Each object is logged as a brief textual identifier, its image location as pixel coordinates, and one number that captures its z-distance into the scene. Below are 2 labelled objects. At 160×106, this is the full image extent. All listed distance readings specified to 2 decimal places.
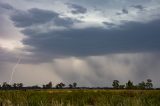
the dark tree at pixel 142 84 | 102.81
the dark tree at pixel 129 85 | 101.88
